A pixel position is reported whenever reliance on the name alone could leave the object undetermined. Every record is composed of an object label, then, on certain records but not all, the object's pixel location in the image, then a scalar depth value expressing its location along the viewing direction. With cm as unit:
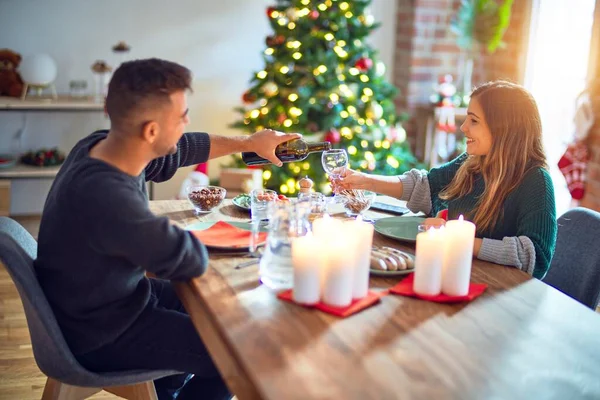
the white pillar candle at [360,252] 159
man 165
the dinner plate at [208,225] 213
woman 199
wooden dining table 129
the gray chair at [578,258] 211
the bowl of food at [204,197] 234
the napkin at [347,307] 158
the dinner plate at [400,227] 212
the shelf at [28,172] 449
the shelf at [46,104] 444
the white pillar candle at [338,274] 156
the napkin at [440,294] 168
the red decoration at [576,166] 409
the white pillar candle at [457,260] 168
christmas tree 433
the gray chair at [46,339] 175
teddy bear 456
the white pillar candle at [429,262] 166
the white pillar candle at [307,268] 156
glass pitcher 170
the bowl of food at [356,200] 233
